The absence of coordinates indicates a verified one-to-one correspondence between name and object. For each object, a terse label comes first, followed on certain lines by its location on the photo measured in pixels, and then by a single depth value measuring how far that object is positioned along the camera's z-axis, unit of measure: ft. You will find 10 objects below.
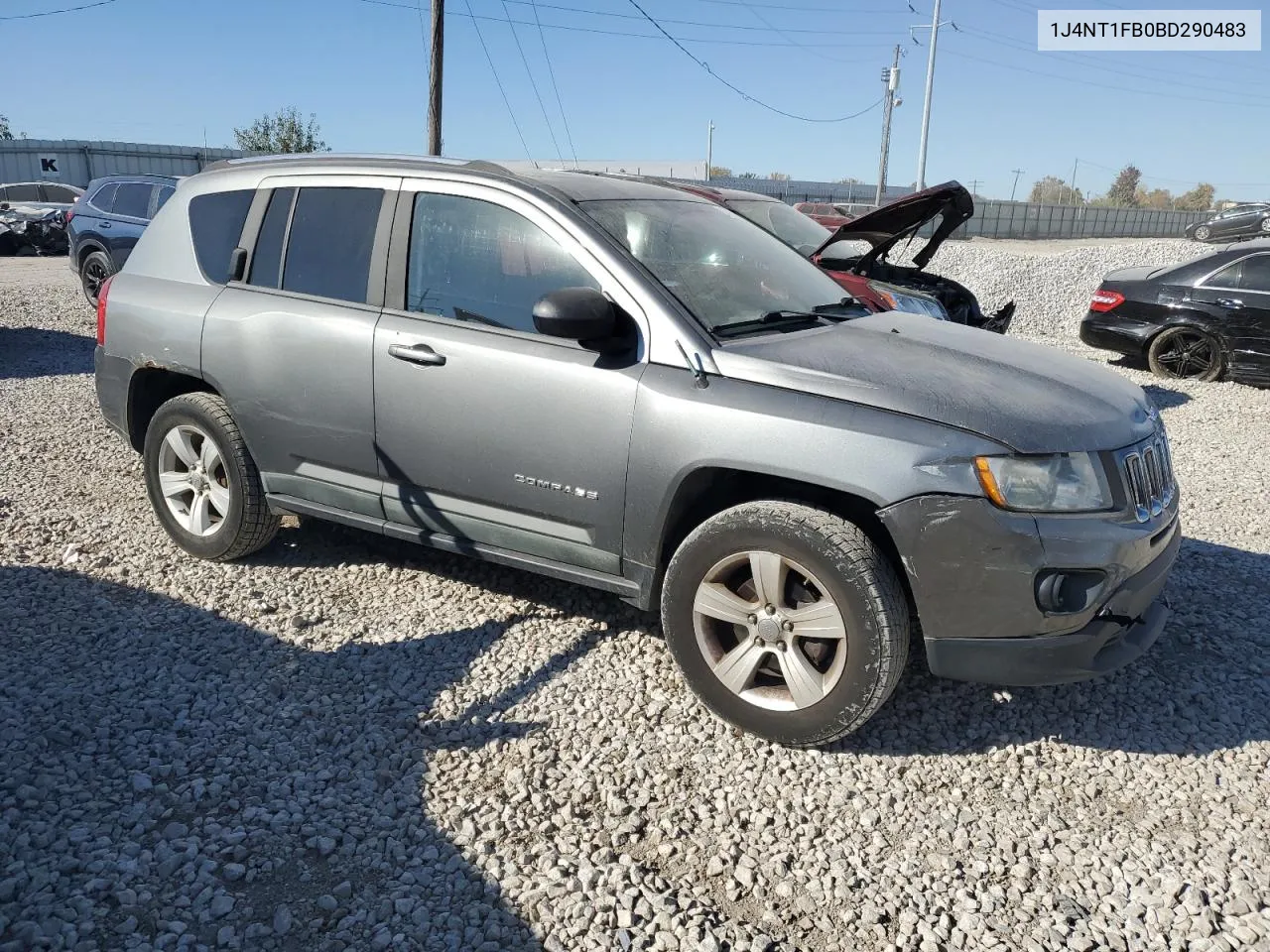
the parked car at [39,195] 78.54
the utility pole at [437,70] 58.49
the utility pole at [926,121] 132.67
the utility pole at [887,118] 132.36
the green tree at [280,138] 140.26
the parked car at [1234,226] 92.84
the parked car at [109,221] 44.27
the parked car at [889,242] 26.91
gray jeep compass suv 10.09
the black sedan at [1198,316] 33.58
